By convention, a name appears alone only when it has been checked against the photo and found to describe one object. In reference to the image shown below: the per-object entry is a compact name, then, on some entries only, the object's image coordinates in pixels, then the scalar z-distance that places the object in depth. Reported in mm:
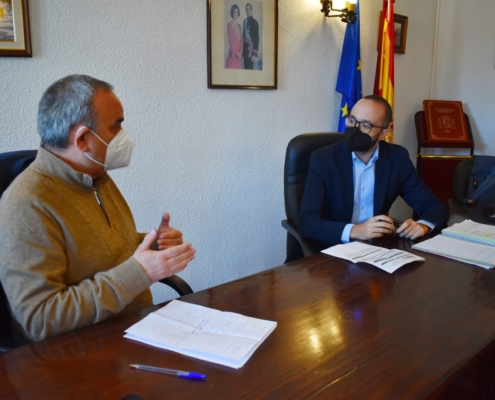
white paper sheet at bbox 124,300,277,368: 881
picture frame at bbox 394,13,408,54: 3419
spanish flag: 3139
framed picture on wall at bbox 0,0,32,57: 1716
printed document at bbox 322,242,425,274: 1386
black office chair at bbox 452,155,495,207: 2537
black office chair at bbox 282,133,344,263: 2100
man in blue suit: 1939
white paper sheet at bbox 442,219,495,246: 1625
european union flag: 2959
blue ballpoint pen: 804
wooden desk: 777
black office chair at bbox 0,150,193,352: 1035
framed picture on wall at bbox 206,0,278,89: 2357
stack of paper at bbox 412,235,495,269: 1420
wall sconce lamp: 2797
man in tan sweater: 987
